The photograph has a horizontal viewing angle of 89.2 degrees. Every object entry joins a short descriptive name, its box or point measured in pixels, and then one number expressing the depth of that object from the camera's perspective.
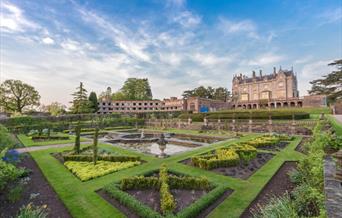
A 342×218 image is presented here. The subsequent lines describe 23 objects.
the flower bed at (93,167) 7.01
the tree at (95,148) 8.33
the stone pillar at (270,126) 20.85
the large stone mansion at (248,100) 50.50
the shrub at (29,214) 3.42
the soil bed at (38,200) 4.51
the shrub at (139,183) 5.79
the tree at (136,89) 72.31
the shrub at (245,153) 8.86
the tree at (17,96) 44.31
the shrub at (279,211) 3.25
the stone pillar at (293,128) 18.80
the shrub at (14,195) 4.72
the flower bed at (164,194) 4.36
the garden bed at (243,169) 7.28
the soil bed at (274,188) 4.79
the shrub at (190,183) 5.82
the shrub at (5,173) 4.21
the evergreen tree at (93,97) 53.50
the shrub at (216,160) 7.83
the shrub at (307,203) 3.65
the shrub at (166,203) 4.32
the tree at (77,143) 10.19
